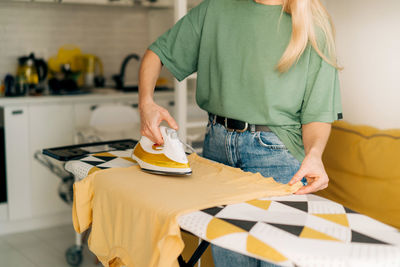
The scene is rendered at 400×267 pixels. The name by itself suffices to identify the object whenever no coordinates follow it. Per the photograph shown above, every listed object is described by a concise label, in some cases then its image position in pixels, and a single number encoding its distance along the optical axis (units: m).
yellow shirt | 1.24
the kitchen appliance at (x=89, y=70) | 4.04
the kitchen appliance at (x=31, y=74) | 3.64
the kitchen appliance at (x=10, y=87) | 3.49
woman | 1.69
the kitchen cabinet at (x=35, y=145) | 3.40
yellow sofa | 2.17
